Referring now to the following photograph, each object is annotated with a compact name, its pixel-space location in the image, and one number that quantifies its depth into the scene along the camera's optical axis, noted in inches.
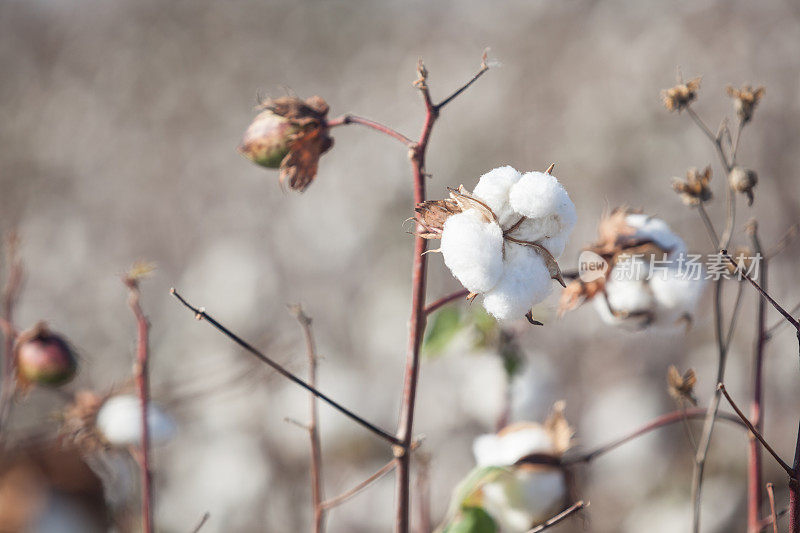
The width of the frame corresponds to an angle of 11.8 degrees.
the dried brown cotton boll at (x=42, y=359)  97.8
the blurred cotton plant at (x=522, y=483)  95.7
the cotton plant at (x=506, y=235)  88.8
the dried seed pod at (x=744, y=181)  95.0
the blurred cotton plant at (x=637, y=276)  95.1
